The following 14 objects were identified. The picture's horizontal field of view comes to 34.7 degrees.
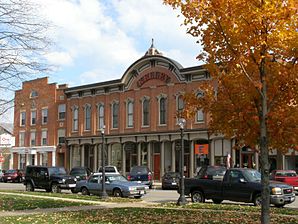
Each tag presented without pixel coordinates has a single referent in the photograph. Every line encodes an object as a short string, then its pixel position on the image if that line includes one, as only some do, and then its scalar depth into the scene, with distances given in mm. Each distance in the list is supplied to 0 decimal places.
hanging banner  42188
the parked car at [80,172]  37650
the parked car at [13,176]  51553
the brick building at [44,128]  57156
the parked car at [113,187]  25312
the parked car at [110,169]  39194
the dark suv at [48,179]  31016
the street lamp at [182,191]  20359
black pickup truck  20000
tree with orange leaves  10898
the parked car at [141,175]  36438
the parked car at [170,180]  35325
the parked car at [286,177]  30781
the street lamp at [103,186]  24058
